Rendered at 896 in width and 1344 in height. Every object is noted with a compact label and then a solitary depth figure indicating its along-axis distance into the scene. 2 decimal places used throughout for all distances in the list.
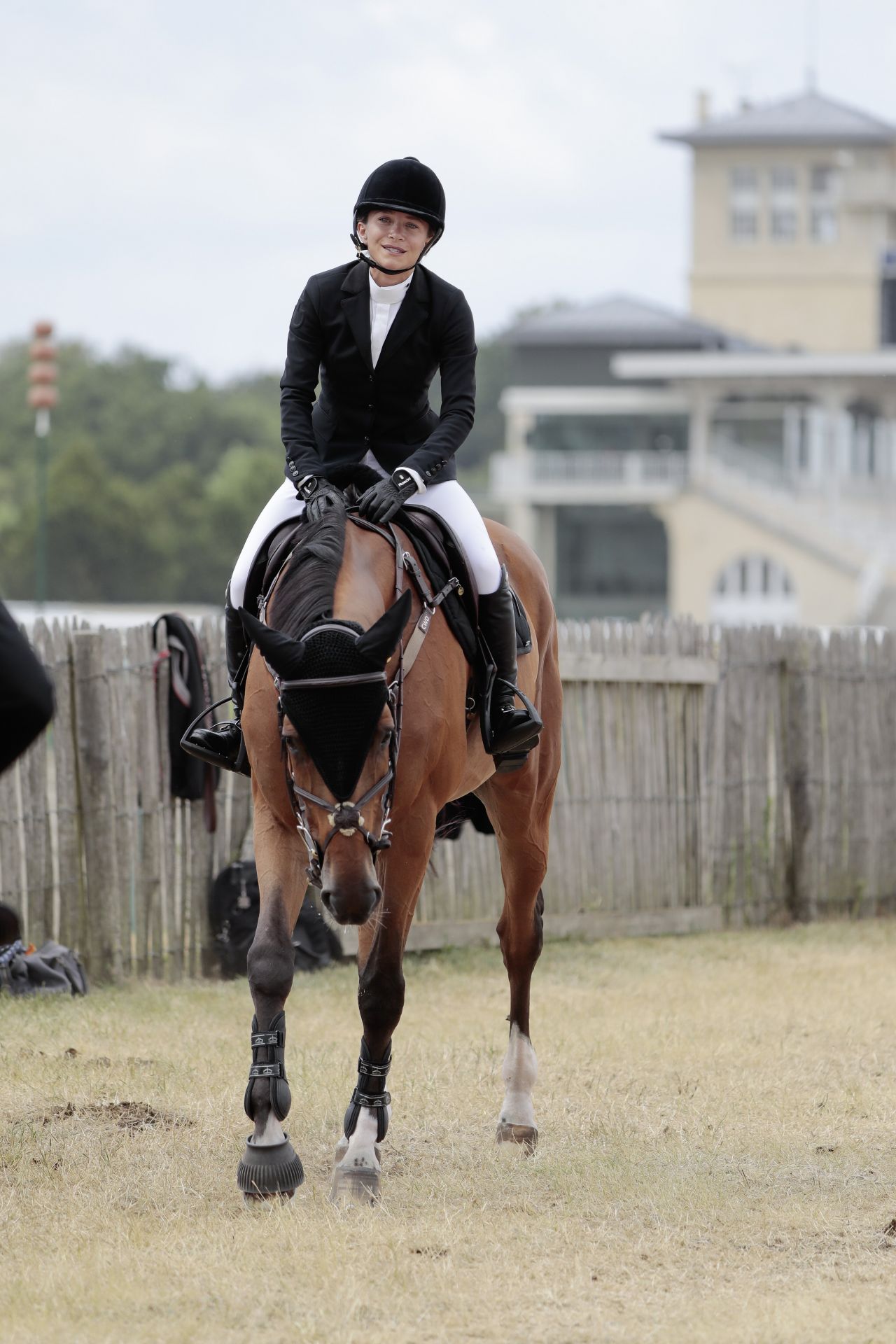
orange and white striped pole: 71.75
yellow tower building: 135.50
